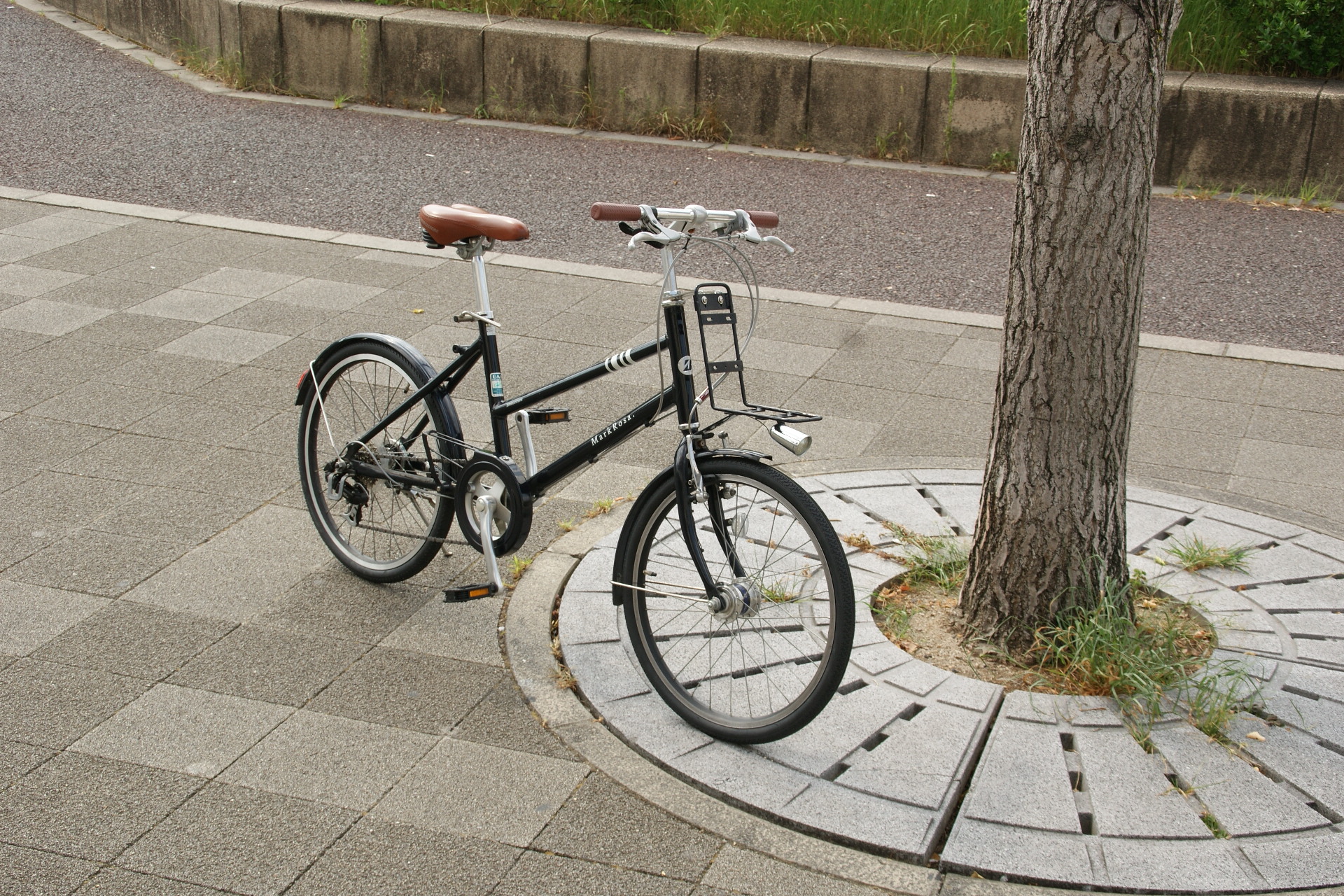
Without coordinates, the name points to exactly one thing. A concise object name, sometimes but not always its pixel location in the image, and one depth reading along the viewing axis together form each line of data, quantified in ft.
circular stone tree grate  9.57
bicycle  10.36
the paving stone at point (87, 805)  9.70
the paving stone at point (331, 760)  10.35
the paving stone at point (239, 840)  9.38
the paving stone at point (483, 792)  9.98
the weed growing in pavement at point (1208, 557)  13.53
